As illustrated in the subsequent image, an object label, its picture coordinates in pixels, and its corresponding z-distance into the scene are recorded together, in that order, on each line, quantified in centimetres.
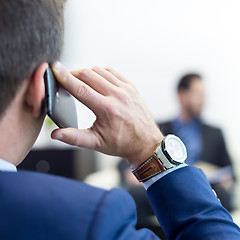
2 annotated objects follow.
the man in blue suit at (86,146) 48
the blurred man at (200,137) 310
